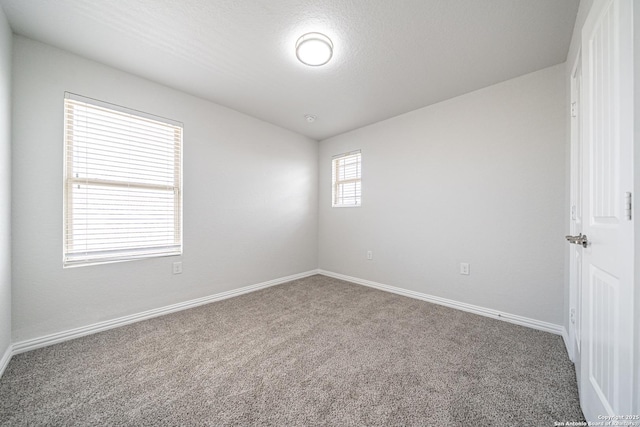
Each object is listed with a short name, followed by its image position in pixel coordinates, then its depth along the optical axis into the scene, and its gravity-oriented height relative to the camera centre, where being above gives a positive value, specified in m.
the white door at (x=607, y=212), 0.82 +0.01
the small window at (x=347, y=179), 3.79 +0.55
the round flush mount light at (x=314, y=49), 1.84 +1.30
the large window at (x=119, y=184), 2.08 +0.27
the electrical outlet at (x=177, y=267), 2.62 -0.60
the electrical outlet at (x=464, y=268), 2.66 -0.61
